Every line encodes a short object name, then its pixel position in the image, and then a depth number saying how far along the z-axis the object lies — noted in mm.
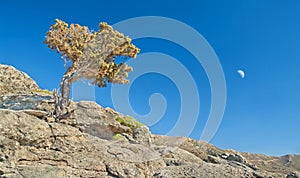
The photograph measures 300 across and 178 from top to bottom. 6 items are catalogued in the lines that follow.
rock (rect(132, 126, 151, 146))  22731
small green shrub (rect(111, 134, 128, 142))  19823
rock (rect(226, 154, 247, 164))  22653
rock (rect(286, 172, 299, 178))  18250
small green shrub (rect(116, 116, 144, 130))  25875
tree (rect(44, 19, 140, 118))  19078
